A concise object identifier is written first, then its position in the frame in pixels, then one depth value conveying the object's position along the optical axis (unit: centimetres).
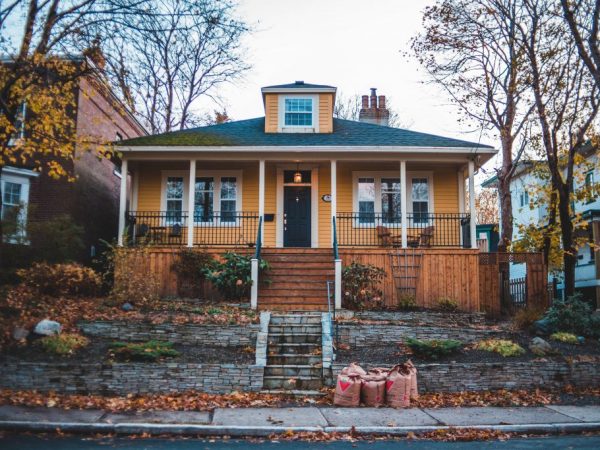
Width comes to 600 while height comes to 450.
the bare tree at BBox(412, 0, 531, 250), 1945
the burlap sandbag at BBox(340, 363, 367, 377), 950
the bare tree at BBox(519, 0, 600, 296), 1606
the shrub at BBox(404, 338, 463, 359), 1093
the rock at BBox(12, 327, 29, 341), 1084
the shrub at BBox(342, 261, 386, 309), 1506
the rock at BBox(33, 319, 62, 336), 1110
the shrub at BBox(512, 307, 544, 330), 1345
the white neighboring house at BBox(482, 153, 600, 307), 2334
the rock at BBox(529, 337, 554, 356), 1113
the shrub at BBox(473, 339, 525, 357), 1114
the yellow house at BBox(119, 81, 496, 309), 1711
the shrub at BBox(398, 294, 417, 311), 1525
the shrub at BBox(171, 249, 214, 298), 1576
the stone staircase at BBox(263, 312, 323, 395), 1004
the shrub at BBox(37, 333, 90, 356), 1043
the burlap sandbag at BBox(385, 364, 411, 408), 929
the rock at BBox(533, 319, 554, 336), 1279
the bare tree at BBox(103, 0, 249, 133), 1253
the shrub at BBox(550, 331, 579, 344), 1195
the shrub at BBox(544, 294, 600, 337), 1273
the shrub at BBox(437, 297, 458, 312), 1531
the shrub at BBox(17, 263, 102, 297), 1369
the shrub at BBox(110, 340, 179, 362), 1021
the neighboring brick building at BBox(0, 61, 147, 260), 1766
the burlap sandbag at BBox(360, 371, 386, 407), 930
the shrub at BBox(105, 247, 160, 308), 1426
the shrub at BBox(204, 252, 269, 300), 1489
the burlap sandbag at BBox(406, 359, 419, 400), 960
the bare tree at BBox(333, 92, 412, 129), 3775
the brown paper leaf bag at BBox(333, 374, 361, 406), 924
